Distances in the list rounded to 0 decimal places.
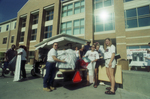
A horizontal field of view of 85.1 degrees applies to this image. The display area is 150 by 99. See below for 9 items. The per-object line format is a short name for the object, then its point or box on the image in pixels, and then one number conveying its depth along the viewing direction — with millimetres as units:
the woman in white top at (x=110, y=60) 2951
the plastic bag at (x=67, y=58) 3104
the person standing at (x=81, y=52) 4887
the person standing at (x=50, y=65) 3072
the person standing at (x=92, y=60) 3503
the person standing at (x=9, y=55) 5387
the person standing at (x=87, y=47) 4767
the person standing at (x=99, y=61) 3686
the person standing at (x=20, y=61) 4325
